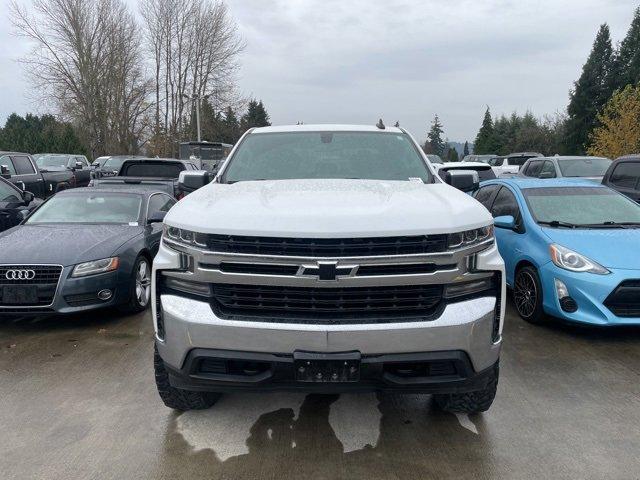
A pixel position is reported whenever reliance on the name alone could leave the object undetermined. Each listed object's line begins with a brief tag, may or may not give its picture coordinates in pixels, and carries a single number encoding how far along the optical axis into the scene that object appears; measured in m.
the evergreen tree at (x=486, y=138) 68.06
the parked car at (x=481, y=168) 12.20
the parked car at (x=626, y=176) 8.24
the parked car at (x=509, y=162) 21.78
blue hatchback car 4.66
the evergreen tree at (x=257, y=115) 80.50
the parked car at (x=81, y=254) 5.02
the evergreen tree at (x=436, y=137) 111.25
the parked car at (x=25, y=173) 12.03
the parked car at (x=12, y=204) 8.32
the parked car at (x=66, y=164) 18.03
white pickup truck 2.65
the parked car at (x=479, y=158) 31.38
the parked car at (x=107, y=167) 19.70
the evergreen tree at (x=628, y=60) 46.75
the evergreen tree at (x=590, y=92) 48.22
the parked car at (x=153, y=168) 11.12
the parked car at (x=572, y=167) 12.89
